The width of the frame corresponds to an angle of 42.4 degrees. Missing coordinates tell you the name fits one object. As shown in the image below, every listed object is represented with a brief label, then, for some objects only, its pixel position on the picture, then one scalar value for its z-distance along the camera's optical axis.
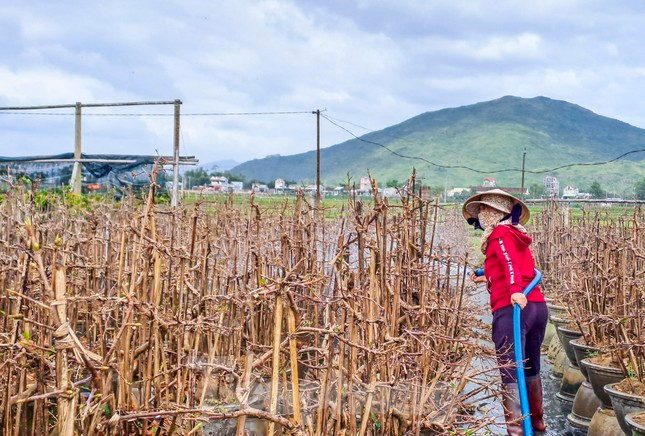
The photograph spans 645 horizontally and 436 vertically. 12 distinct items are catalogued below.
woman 5.85
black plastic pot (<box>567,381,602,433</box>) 7.05
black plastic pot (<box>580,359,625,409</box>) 6.38
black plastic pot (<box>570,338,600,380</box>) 7.16
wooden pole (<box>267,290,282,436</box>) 2.81
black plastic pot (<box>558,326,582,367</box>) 8.13
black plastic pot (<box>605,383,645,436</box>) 5.37
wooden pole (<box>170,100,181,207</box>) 14.98
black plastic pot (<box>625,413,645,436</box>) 4.84
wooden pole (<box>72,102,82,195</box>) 16.47
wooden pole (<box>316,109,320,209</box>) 18.69
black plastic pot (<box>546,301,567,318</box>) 9.75
